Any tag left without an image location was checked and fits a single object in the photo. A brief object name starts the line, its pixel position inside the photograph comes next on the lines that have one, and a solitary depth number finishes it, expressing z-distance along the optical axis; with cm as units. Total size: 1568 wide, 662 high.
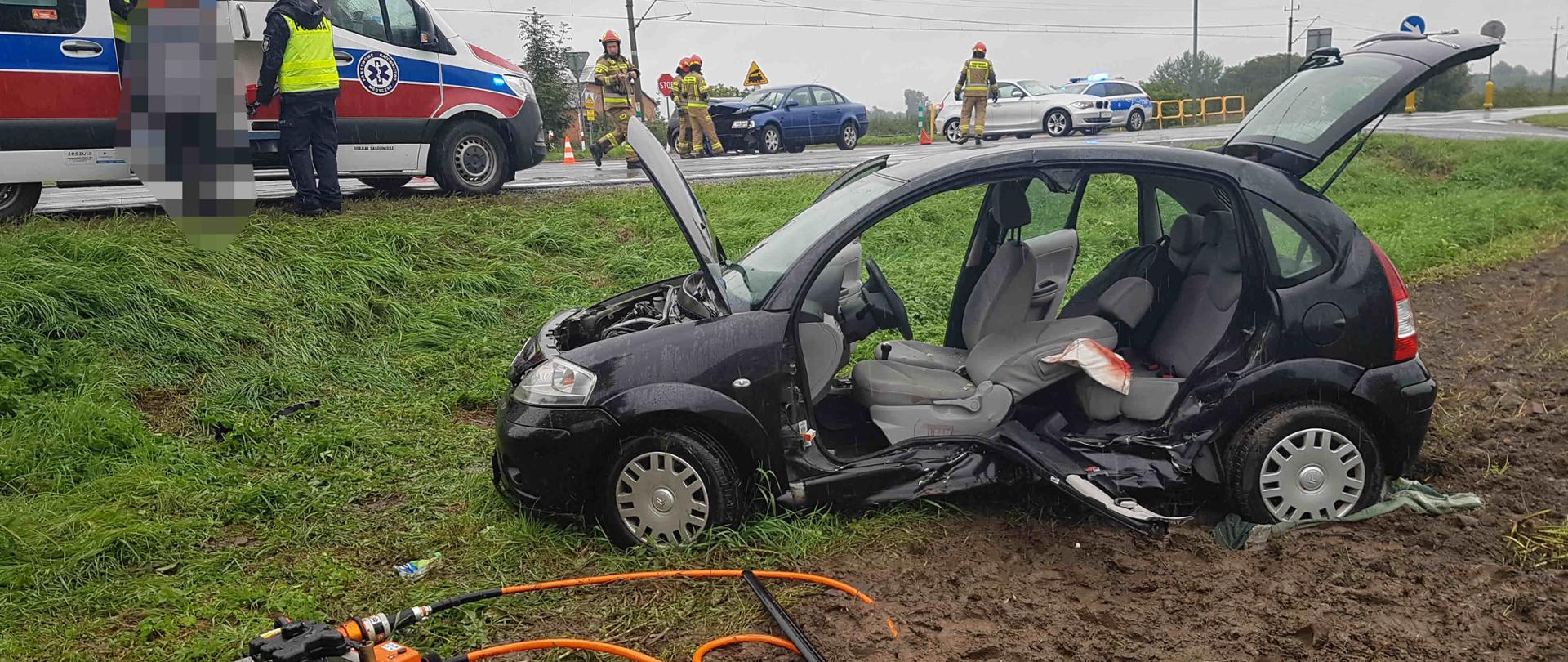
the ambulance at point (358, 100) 743
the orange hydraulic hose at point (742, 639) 332
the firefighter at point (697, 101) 1730
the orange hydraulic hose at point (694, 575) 368
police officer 761
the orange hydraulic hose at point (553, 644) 323
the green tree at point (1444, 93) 3997
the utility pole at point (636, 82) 1612
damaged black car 388
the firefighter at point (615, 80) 1441
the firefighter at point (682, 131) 1795
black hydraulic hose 326
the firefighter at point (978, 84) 1847
